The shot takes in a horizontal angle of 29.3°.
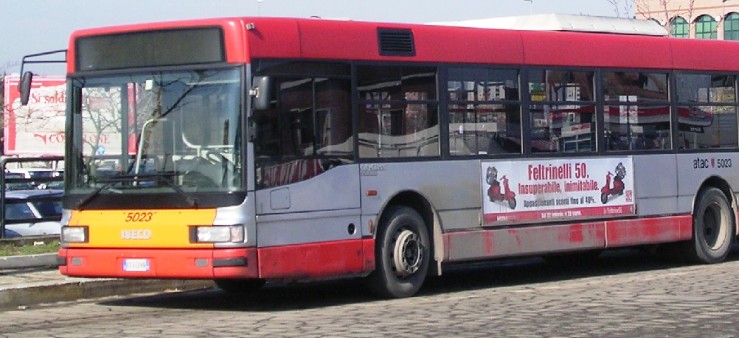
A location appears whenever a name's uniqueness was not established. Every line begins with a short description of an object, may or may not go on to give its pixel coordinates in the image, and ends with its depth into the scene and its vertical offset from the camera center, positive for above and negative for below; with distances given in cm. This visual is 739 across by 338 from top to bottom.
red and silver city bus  1354 +62
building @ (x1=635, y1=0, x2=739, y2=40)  8575 +1101
